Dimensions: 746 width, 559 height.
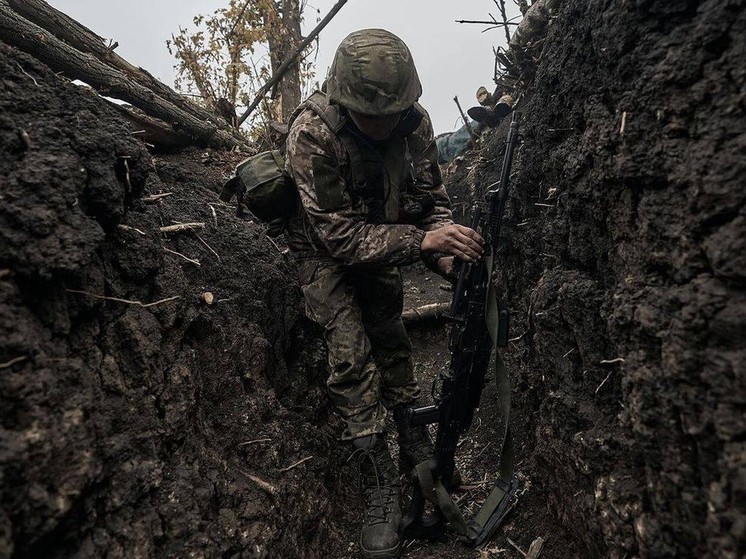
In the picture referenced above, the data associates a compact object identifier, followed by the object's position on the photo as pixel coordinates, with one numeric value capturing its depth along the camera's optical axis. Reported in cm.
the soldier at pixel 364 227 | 271
